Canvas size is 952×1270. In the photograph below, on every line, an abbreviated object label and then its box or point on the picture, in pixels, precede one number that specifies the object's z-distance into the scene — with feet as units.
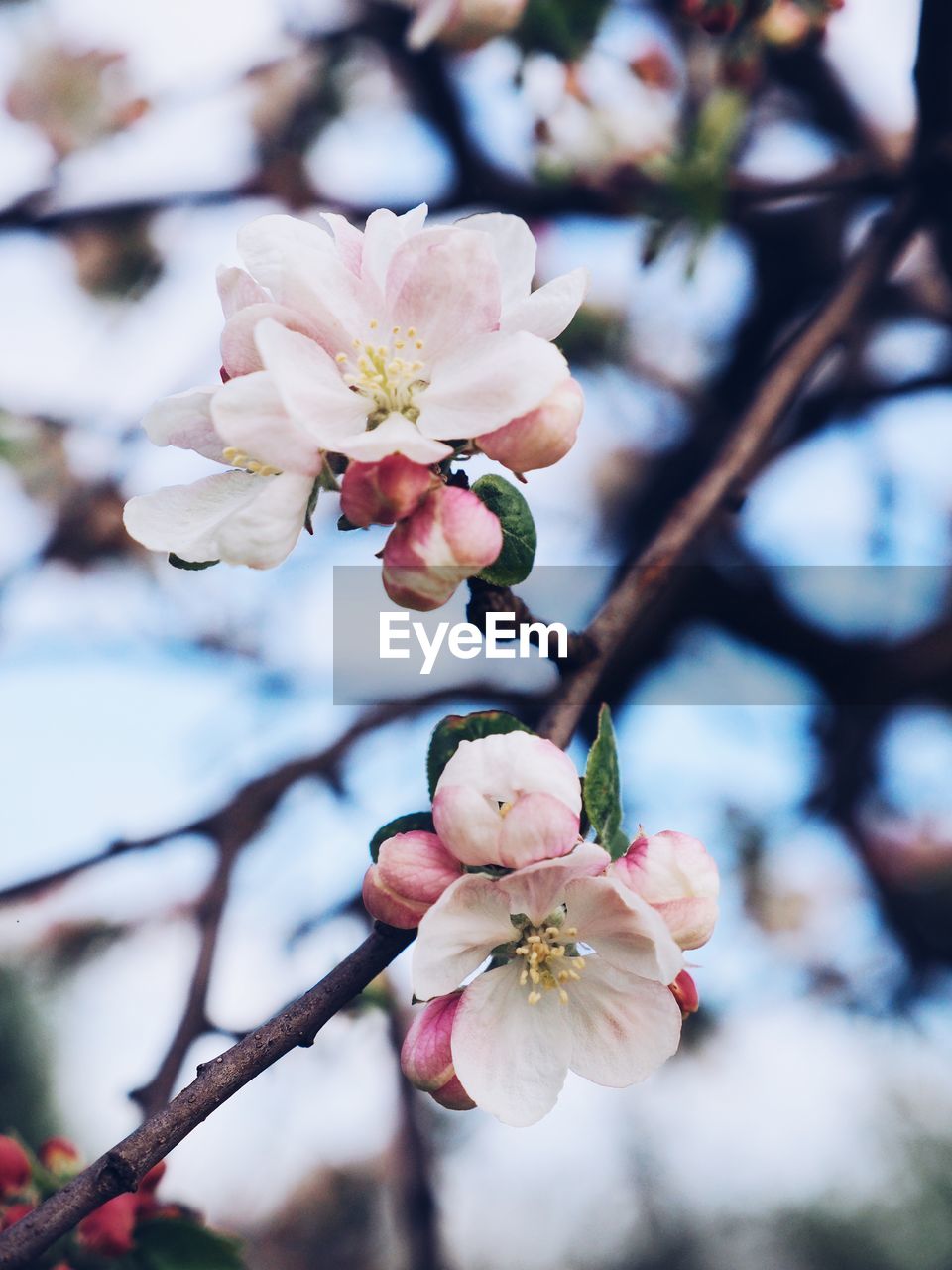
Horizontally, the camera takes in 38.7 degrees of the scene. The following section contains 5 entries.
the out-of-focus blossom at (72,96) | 5.30
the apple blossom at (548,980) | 0.61
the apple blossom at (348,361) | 0.60
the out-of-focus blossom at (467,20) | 1.28
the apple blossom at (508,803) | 0.60
